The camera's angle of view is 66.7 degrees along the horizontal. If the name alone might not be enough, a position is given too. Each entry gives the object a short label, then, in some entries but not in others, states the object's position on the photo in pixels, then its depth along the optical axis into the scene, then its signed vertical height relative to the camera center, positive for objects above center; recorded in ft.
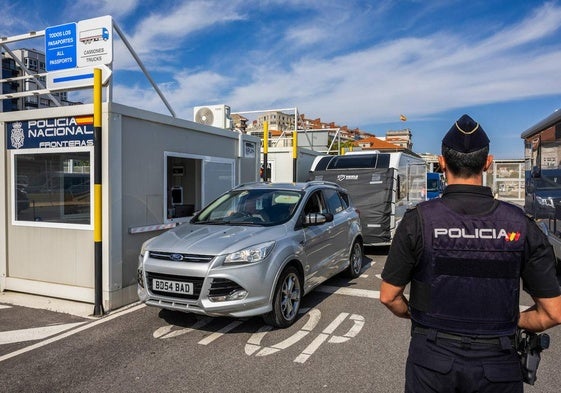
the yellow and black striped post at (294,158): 41.73 +2.31
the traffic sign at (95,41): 22.22 +7.40
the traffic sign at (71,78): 22.49 +5.57
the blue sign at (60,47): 23.26 +7.42
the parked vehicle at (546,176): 21.58 +0.38
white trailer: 33.71 -0.05
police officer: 6.15 -1.39
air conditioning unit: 32.24 +5.04
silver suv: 15.21 -2.87
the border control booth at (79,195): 19.80 -0.70
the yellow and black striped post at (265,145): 37.67 +3.32
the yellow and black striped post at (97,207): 18.84 -1.17
